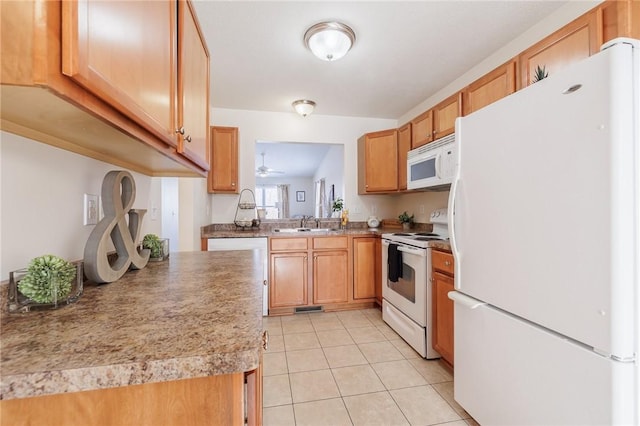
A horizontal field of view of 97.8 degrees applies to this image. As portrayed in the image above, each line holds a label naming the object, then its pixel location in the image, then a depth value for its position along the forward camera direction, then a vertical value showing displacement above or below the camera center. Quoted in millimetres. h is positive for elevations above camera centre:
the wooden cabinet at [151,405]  518 -369
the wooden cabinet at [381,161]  3331 +644
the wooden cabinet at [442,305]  1879 -638
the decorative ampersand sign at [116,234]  914 -73
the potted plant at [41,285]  694 -180
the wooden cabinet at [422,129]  2656 +852
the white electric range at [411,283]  2107 -589
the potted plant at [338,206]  3806 +111
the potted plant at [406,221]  3400 -85
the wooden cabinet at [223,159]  3129 +624
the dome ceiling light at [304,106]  3123 +1221
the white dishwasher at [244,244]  2861 -316
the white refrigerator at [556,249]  835 -127
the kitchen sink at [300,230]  3494 -199
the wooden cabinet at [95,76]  463 +281
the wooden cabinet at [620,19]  1212 +882
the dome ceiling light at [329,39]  1902 +1239
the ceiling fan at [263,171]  6371 +1020
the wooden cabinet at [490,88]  1839 +905
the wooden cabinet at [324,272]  3021 -649
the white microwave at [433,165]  2205 +429
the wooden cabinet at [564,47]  1374 +917
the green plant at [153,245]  1352 -149
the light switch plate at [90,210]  1064 +17
